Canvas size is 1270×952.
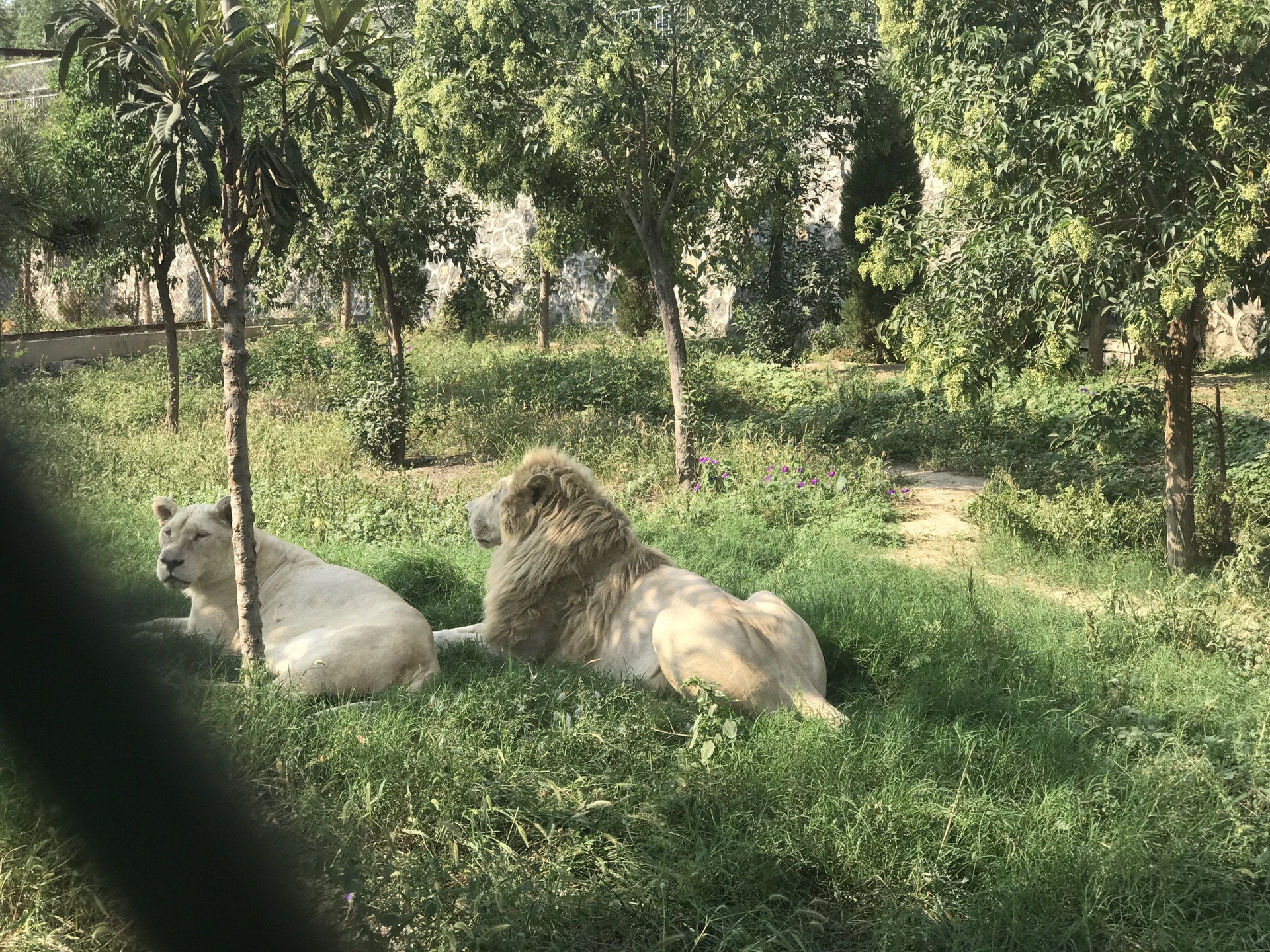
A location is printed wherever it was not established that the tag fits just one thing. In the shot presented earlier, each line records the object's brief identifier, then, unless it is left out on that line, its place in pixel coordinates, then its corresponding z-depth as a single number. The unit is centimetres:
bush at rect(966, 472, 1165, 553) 829
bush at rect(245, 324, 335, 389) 1680
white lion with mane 443
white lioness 446
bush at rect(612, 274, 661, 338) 2039
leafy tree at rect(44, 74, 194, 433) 1202
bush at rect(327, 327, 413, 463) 1209
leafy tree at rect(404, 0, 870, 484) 939
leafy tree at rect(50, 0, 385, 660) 381
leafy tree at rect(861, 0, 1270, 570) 629
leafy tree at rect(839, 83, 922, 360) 1808
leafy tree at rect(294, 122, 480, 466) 1227
